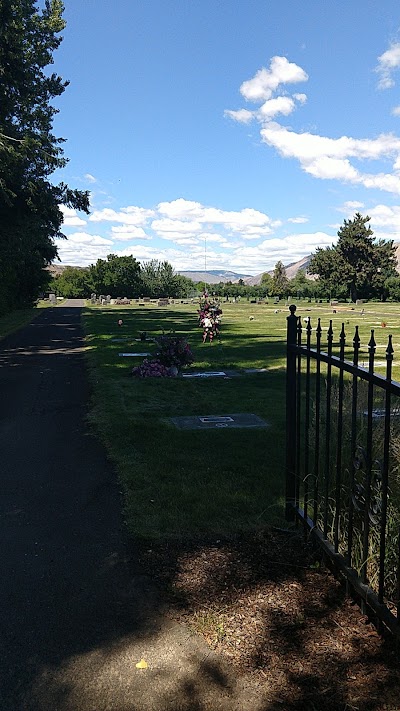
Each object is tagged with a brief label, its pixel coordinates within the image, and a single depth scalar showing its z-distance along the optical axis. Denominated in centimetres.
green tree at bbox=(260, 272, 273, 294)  10369
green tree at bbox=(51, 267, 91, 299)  10894
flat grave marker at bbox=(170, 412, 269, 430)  812
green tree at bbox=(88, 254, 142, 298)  9675
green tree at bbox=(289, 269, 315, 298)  9275
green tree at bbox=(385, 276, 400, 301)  7775
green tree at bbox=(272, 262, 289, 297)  9909
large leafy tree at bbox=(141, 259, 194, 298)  9875
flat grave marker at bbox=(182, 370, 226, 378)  1329
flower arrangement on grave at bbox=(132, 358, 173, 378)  1334
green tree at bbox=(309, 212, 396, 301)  7912
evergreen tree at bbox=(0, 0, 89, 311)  2275
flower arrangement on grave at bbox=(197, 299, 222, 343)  2142
